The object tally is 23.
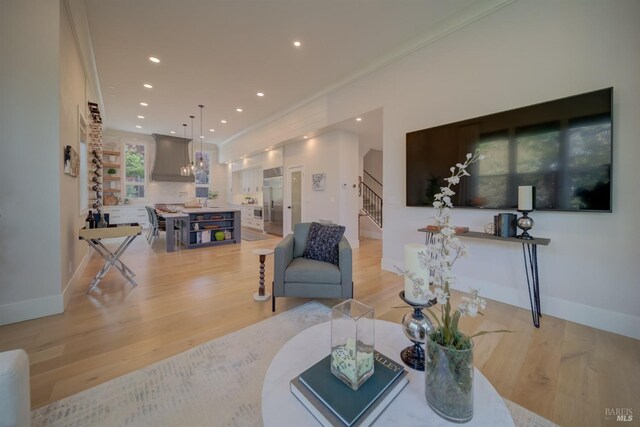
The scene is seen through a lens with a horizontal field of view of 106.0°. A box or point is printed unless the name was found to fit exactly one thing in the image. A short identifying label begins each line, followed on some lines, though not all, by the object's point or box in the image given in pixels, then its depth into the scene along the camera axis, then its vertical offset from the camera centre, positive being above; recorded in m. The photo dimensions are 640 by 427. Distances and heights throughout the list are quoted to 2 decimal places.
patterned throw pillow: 2.71 -0.39
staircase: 7.72 +0.23
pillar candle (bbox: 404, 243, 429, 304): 1.14 -0.29
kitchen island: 5.40 -0.44
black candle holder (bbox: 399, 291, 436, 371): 1.16 -0.61
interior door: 6.52 +0.37
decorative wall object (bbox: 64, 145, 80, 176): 2.79 +0.59
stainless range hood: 8.68 +1.89
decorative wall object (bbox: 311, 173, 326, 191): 5.80 +0.68
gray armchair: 2.41 -0.70
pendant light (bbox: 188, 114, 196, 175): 6.20 +1.07
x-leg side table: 2.98 -0.36
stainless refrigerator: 7.34 +0.28
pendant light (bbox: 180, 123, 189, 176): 6.18 +0.99
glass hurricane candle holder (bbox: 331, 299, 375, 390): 0.98 -0.59
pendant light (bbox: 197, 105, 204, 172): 6.04 +1.13
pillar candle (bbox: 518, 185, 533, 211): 2.37 +0.12
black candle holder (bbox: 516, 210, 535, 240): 2.38 -0.15
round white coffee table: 0.85 -0.74
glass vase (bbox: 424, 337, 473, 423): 0.86 -0.63
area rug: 1.30 -1.13
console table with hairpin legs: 2.31 -0.54
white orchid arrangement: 0.91 -0.25
